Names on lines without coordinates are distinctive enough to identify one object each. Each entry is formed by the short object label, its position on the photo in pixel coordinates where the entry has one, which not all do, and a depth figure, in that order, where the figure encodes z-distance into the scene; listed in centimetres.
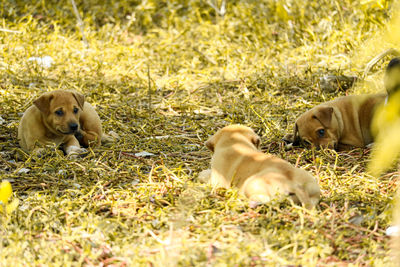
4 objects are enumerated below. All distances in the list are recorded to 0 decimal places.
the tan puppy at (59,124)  1312
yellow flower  737
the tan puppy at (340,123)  1291
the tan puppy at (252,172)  888
